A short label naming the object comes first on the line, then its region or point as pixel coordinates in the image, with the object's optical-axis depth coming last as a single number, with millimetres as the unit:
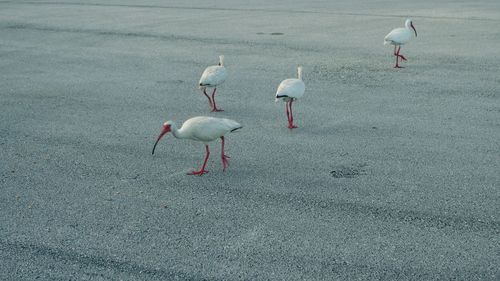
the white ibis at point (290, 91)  8586
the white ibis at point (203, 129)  7051
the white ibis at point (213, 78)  9641
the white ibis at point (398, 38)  12359
